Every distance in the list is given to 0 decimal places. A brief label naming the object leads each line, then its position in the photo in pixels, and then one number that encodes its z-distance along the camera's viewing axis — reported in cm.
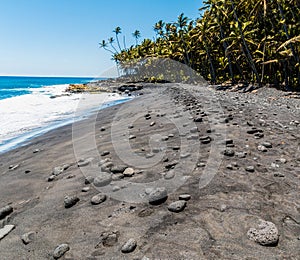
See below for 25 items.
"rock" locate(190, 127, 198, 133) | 679
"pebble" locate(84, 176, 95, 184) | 452
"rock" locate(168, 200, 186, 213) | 316
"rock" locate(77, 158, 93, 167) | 565
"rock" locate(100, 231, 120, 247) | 277
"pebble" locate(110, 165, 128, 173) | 478
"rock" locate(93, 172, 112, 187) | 431
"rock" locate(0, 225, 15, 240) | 338
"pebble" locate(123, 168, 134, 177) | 456
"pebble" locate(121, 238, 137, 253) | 258
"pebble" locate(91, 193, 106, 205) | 372
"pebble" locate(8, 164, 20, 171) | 663
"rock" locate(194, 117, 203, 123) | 802
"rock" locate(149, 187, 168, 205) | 343
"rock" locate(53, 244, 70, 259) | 271
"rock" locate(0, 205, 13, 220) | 393
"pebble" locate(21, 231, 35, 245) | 311
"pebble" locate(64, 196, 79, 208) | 381
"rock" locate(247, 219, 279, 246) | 248
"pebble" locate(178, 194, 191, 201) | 341
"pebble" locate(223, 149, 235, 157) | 486
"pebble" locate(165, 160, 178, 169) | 465
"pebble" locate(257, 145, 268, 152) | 513
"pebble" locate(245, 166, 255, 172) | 418
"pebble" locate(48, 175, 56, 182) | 520
